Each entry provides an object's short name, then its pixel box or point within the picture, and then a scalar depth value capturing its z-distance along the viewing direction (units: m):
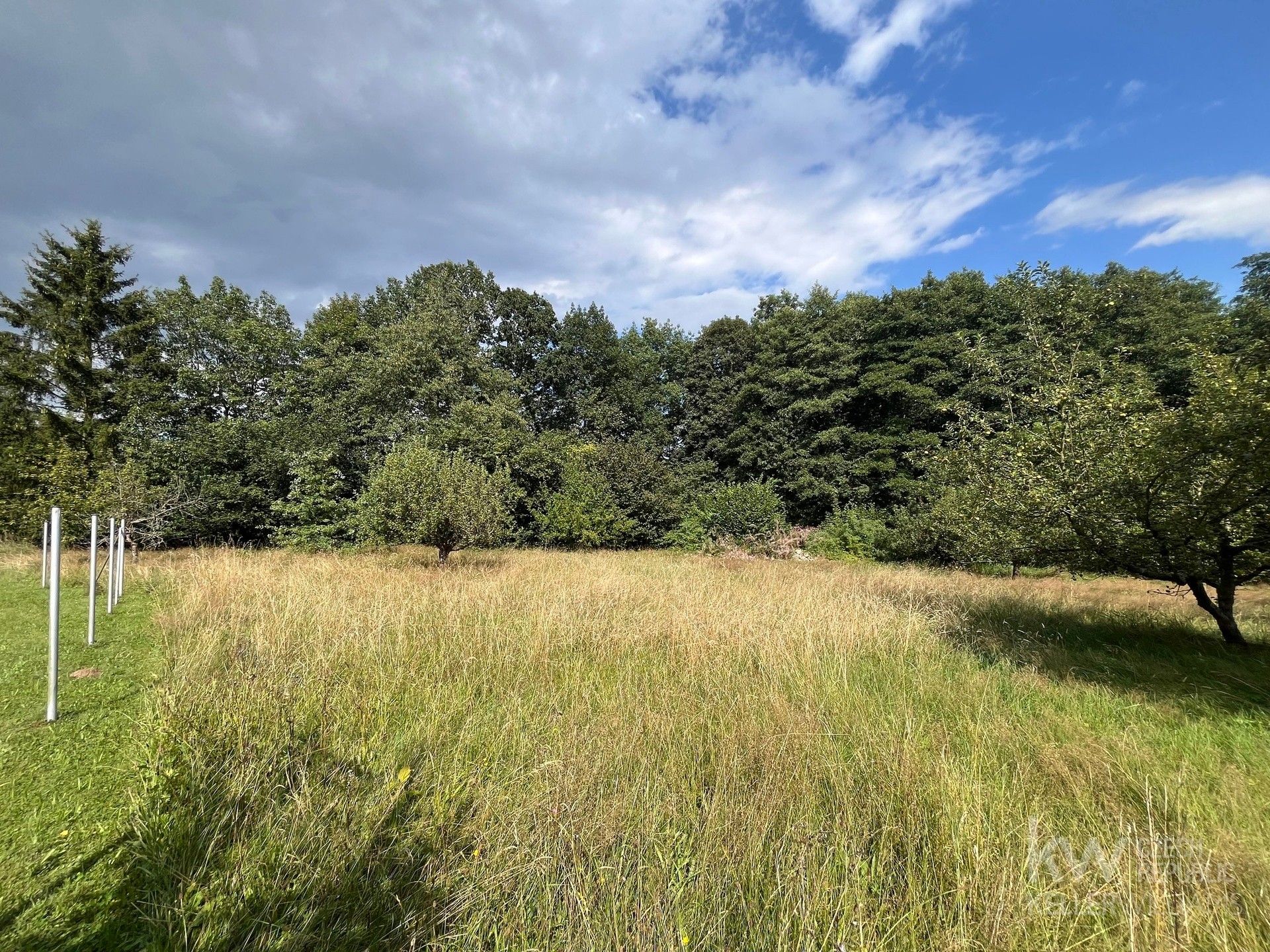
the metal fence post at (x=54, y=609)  3.79
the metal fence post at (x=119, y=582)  8.51
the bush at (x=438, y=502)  12.43
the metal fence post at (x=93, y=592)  5.02
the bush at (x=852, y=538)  21.55
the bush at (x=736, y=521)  21.81
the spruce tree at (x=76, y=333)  19.66
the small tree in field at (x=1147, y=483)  5.11
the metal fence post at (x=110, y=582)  7.60
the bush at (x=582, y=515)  22.16
